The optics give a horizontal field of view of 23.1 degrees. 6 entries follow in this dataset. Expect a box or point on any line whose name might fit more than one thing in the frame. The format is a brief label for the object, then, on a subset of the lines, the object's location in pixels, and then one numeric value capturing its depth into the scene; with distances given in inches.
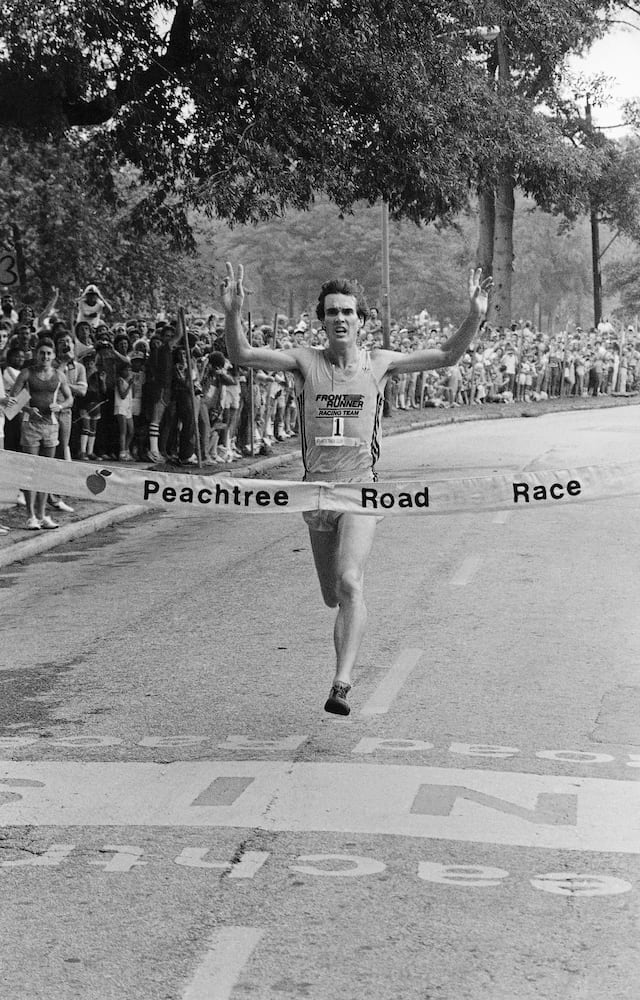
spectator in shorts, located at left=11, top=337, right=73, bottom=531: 577.3
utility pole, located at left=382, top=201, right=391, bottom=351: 1341.0
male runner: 286.5
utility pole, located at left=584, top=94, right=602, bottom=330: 2180.1
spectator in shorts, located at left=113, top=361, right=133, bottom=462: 811.4
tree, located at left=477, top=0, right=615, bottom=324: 802.8
